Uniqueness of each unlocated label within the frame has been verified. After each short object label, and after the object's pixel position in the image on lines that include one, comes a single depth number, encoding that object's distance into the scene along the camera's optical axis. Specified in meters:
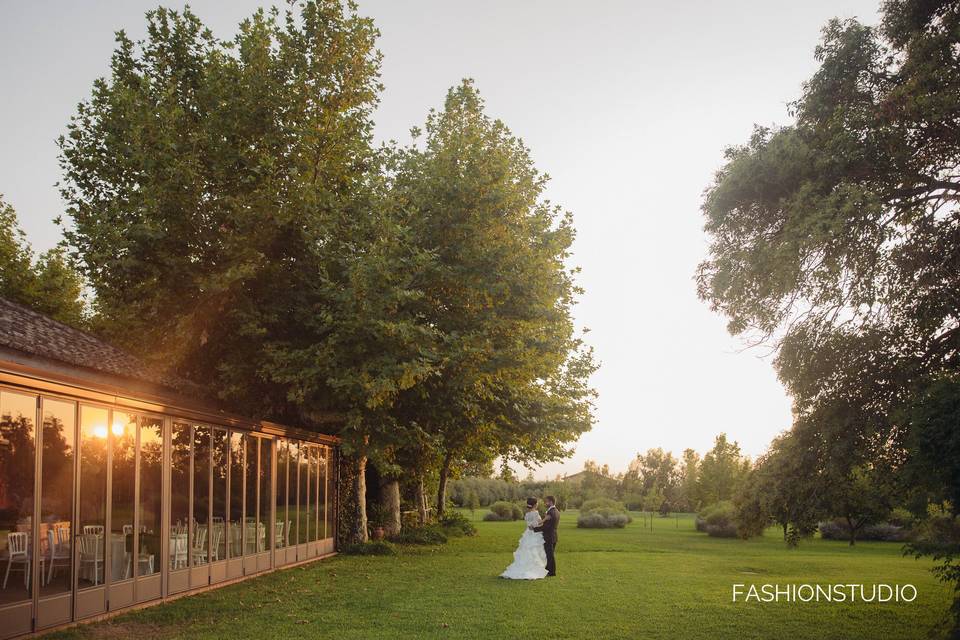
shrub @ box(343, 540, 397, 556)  23.02
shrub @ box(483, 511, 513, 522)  55.56
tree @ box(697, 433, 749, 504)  53.91
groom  18.06
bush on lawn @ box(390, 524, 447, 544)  27.52
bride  17.31
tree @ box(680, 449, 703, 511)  55.97
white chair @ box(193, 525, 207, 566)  14.31
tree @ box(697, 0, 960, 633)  11.43
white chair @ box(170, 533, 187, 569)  13.52
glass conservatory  9.57
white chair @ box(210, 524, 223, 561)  15.09
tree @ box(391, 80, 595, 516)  19.73
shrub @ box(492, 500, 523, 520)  56.31
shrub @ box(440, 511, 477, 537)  33.63
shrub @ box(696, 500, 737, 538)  38.86
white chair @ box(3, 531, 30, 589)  9.18
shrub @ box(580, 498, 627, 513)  53.98
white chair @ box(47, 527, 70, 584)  10.03
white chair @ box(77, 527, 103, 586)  10.75
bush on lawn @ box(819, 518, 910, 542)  36.16
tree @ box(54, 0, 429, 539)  18.30
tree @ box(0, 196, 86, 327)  37.03
